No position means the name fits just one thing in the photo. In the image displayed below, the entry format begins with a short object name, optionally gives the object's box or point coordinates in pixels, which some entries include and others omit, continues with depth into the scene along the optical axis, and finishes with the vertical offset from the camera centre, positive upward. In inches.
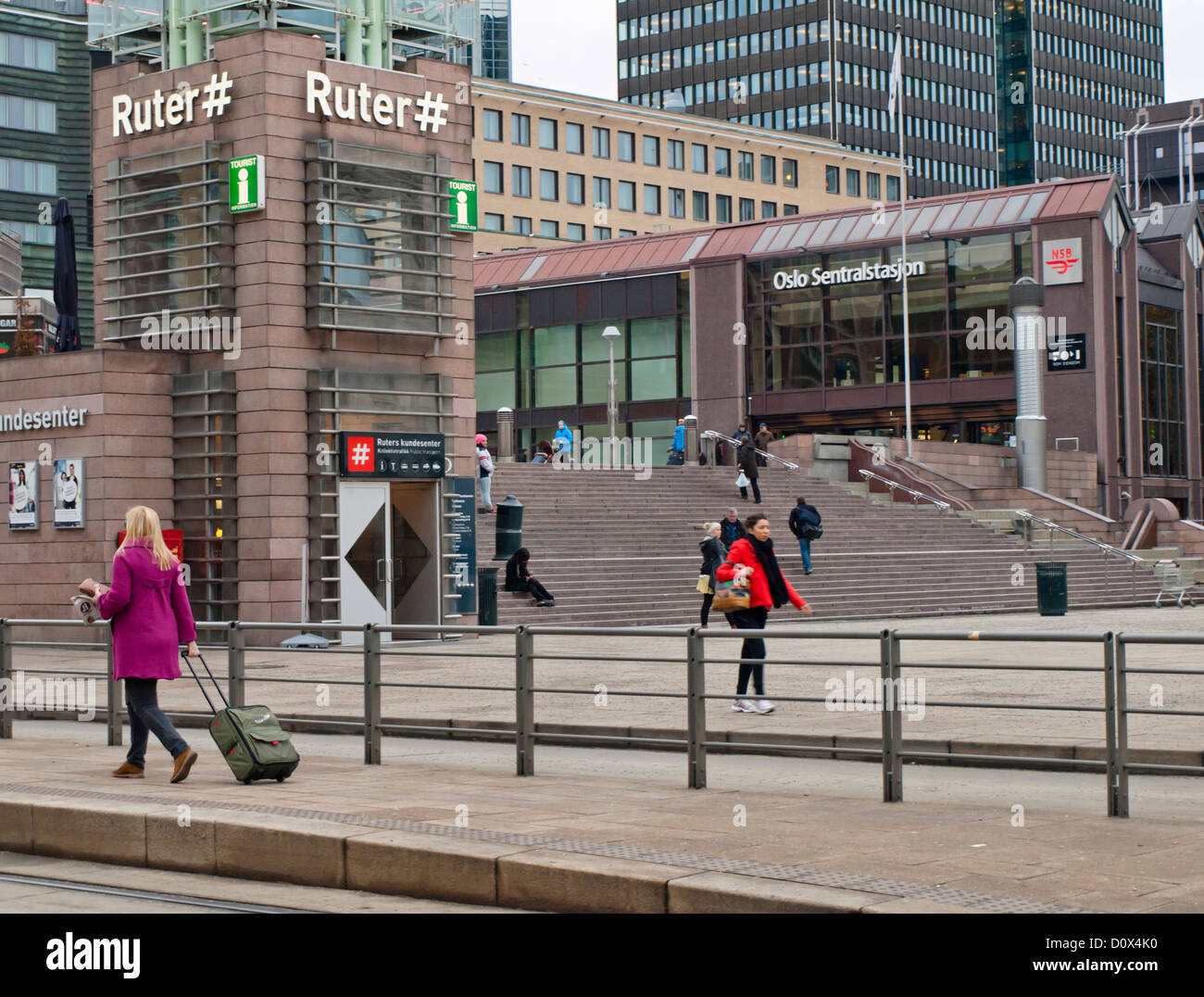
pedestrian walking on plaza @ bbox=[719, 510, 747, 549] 1034.1 +5.5
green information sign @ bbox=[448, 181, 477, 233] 1064.8 +203.2
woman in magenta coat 450.3 -19.9
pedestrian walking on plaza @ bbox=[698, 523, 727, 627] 943.7 -11.5
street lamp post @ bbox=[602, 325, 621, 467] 1921.1 +172.5
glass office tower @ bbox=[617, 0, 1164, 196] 5123.0 +1430.0
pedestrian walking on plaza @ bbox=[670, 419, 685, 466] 1871.3 +95.9
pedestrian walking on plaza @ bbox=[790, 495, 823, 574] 1307.8 +8.2
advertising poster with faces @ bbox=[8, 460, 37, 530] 1031.6 +30.4
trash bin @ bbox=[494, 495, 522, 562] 1214.9 +9.5
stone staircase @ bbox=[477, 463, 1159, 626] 1218.0 -13.0
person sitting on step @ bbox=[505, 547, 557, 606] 1139.9 -25.2
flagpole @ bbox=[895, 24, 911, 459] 1943.3 +205.7
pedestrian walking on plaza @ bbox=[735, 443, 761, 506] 1501.0 +62.8
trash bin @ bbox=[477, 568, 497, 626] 1074.1 -32.5
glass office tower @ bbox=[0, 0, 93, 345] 2495.1 +611.7
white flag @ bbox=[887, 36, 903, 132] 1921.8 +502.0
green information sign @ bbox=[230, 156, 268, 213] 981.8 +200.3
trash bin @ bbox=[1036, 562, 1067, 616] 1256.2 -40.0
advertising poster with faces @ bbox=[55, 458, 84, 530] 1005.8 +30.0
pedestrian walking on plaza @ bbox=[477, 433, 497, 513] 1309.1 +48.6
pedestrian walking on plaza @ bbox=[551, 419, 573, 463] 1776.6 +97.1
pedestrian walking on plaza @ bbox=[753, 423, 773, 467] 1736.0 +96.8
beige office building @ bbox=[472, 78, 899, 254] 3388.3 +773.8
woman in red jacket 593.0 -12.1
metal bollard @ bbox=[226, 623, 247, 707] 545.0 -39.0
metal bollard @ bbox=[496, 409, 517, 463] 1846.7 +112.0
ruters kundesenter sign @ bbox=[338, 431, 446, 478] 1008.2 +50.6
